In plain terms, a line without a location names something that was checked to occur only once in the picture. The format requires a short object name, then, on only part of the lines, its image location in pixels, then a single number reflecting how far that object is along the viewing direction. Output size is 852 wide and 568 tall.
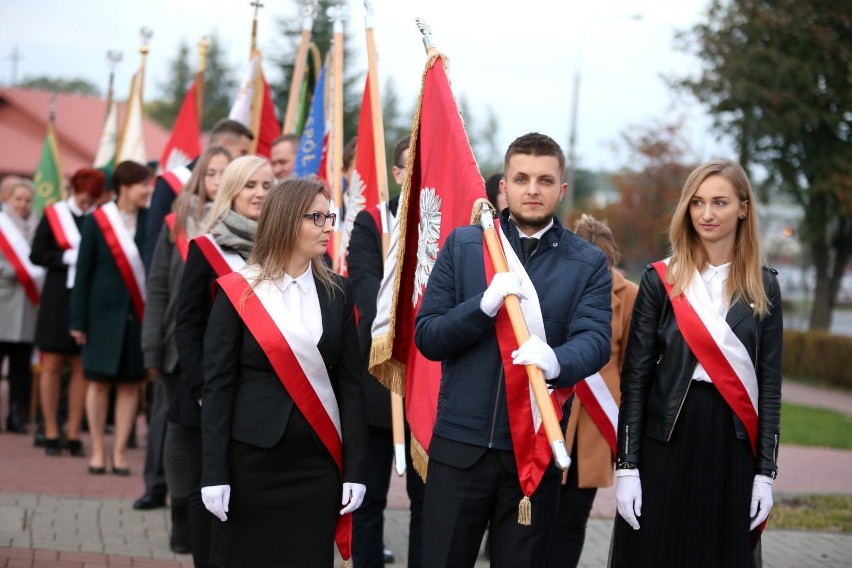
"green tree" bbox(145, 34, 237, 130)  77.38
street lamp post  34.19
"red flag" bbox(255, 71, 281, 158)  10.65
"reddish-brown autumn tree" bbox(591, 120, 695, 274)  37.03
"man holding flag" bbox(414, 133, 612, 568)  3.98
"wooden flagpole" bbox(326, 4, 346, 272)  7.94
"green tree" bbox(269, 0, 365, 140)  42.22
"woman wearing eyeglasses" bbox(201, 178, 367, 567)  4.40
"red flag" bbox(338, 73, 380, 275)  7.18
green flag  13.23
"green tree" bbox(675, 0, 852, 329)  24.39
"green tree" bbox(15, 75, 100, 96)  93.44
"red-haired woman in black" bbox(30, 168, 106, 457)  9.45
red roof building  42.62
